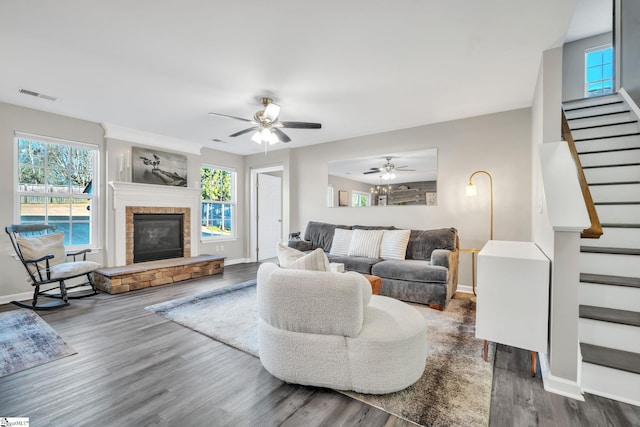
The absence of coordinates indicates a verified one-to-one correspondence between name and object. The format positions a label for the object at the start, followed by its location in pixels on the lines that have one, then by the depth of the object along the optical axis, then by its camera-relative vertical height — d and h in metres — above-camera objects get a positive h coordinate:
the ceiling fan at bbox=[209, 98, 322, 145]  3.33 +1.09
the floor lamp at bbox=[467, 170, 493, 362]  3.82 +0.29
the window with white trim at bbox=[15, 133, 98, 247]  3.83 +0.38
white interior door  6.73 -0.06
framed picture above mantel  4.82 +0.81
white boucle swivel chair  1.63 -0.75
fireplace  4.72 -0.39
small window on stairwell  4.03 +2.05
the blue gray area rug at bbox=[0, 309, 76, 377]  2.12 -1.13
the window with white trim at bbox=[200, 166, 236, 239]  6.03 +0.22
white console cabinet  1.88 -0.61
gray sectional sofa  3.32 -0.73
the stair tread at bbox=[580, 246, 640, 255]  2.14 -0.31
